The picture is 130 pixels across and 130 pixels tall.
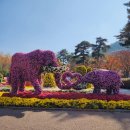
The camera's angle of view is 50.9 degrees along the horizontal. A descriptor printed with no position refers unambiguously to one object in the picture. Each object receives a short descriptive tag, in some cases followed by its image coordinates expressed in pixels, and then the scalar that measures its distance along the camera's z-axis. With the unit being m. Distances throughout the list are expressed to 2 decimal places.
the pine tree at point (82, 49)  29.05
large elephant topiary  7.38
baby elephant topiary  7.58
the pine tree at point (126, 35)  13.07
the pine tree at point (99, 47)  28.61
